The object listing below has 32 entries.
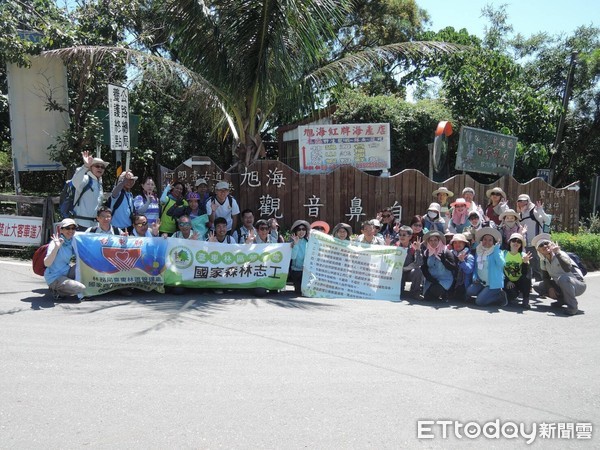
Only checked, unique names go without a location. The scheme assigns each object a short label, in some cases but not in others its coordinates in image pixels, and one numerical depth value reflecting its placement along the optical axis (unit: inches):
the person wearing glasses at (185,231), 347.9
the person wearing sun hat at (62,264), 295.9
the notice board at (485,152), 525.3
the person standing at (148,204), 374.9
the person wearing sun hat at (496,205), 397.4
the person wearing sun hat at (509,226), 350.9
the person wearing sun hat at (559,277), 311.6
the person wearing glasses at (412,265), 342.3
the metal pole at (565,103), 707.4
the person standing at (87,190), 346.6
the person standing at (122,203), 356.5
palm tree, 396.2
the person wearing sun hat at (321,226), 383.9
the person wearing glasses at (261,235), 350.3
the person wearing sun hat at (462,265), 332.5
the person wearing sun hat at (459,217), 381.4
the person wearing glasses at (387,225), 393.1
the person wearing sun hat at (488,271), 321.4
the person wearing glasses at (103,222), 328.5
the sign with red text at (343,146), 456.1
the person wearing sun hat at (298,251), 345.1
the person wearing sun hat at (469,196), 392.5
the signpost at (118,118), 401.2
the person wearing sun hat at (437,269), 332.2
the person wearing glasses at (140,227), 343.3
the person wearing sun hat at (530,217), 379.2
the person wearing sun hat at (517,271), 324.2
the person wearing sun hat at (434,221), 375.9
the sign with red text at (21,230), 430.3
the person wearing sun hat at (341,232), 354.9
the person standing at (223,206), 381.7
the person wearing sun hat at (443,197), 421.5
